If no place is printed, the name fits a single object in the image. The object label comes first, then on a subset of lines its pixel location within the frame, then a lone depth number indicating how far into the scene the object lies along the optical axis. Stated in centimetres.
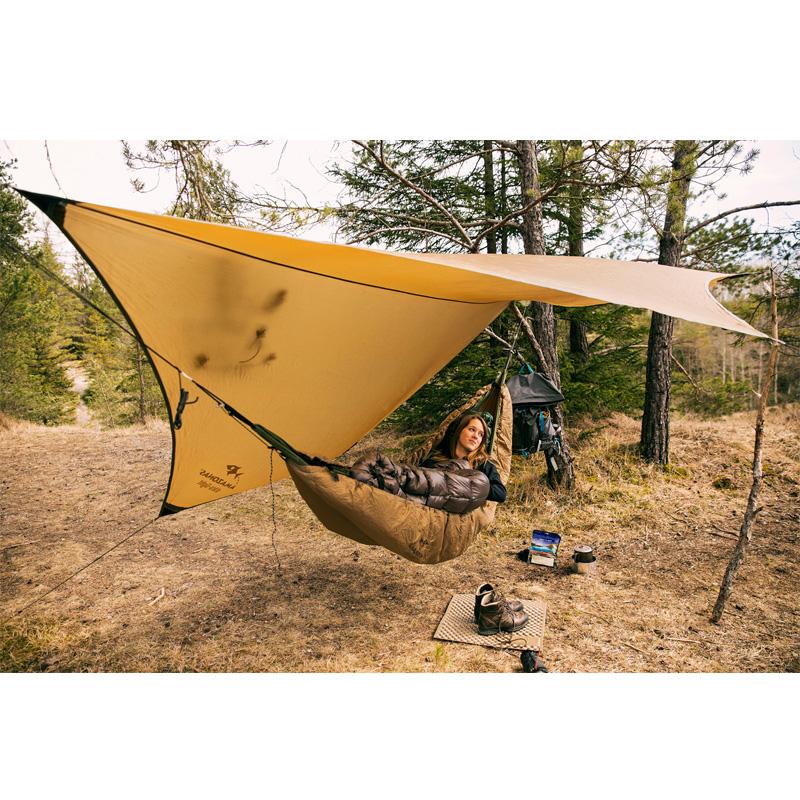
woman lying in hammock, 191
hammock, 175
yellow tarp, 143
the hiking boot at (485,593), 215
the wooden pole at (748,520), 208
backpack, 300
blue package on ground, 274
